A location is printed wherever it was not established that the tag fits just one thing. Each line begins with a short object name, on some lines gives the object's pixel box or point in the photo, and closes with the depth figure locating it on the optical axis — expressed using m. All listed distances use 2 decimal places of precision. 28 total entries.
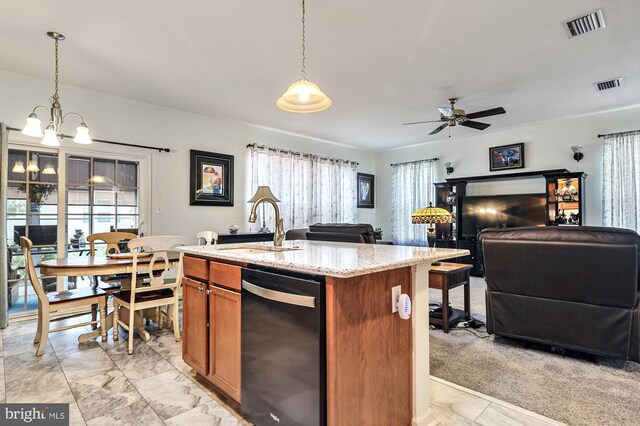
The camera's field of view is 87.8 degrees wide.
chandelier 2.79
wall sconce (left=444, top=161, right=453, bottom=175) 6.85
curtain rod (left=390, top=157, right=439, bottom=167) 7.11
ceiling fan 4.05
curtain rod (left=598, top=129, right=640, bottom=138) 4.87
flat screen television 5.67
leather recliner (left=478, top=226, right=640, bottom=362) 2.38
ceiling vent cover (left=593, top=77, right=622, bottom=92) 3.91
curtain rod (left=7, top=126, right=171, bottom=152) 3.67
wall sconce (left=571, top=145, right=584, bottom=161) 5.34
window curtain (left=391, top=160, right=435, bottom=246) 7.16
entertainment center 5.31
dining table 2.74
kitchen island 1.37
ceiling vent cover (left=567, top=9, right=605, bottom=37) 2.63
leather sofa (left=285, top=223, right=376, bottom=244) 3.74
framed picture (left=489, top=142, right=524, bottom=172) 6.00
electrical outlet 1.61
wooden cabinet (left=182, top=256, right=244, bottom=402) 1.90
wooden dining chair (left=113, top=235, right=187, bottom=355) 2.84
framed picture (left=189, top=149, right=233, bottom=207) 5.04
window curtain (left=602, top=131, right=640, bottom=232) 4.82
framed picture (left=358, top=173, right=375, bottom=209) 7.86
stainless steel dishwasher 1.39
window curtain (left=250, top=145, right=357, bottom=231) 5.89
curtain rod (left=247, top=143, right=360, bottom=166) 5.70
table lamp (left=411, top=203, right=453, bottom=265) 3.79
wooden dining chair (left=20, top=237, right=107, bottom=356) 2.73
